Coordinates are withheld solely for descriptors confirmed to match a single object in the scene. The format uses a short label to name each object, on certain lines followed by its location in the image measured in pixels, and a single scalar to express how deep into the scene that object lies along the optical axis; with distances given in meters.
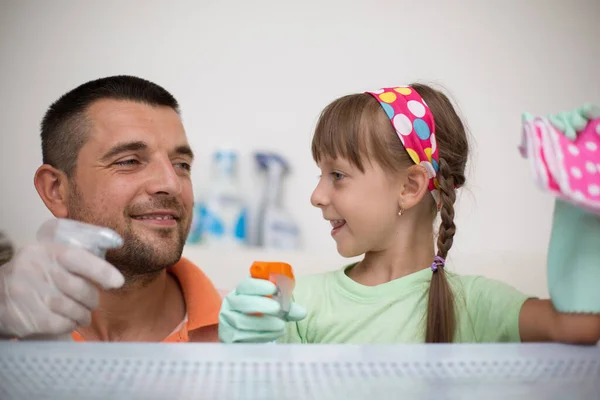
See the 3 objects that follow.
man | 1.50
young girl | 1.23
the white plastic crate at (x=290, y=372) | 0.89
